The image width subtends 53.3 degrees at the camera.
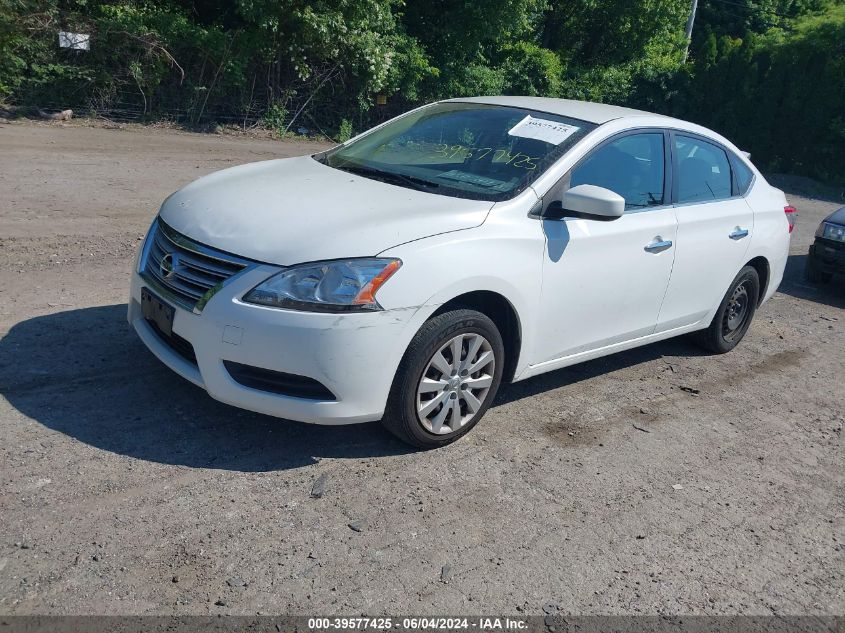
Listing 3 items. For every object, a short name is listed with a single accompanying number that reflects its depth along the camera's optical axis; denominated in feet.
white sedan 12.99
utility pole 120.67
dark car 30.35
